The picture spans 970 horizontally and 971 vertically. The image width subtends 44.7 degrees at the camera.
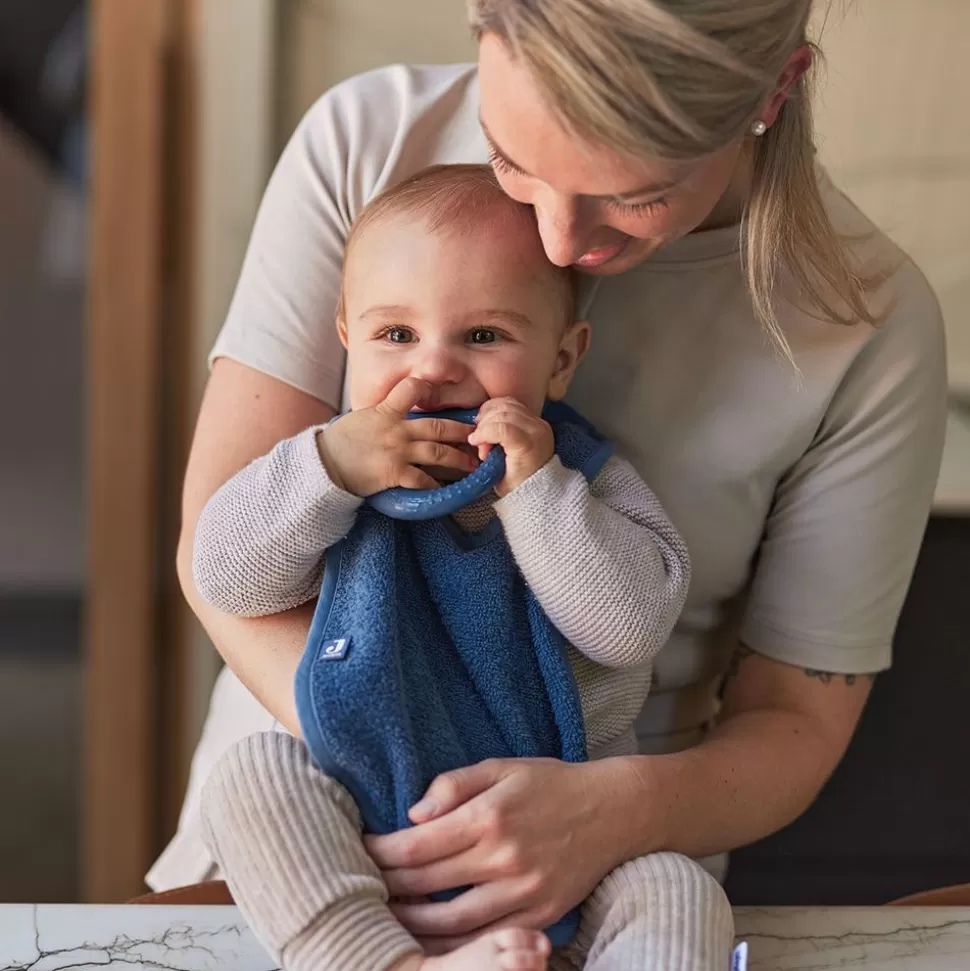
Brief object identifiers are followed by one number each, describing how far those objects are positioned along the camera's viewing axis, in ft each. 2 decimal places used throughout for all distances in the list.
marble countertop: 3.01
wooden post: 5.63
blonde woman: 3.23
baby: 2.69
